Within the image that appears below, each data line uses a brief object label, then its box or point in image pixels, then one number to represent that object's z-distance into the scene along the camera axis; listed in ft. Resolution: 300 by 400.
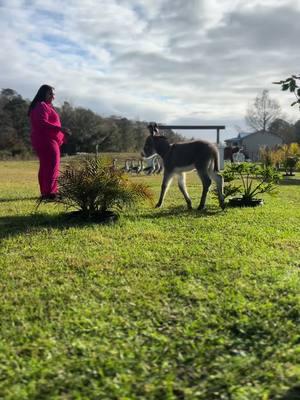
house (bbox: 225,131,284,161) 243.19
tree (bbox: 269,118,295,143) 241.35
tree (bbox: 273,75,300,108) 12.19
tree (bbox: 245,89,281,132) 256.73
